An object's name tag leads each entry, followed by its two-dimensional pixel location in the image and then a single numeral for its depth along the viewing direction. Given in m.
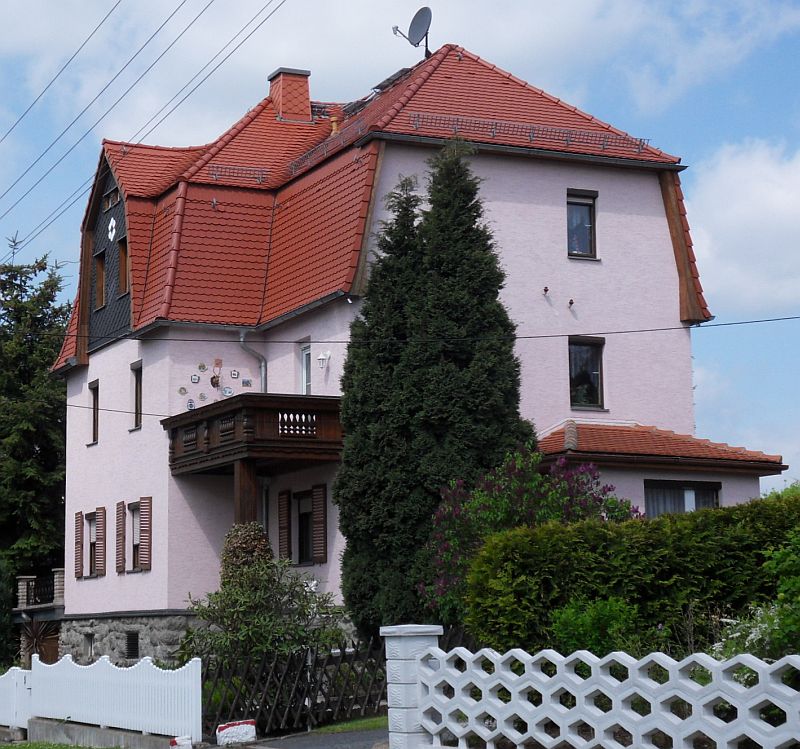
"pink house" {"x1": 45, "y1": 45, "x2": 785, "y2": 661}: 27.02
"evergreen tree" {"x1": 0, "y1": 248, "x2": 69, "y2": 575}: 46.91
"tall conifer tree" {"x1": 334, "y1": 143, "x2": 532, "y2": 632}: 22.92
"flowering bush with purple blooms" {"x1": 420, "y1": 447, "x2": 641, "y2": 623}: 20.25
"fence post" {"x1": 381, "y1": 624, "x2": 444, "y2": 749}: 15.02
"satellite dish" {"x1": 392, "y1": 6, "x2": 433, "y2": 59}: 33.25
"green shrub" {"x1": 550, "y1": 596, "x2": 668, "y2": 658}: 14.70
